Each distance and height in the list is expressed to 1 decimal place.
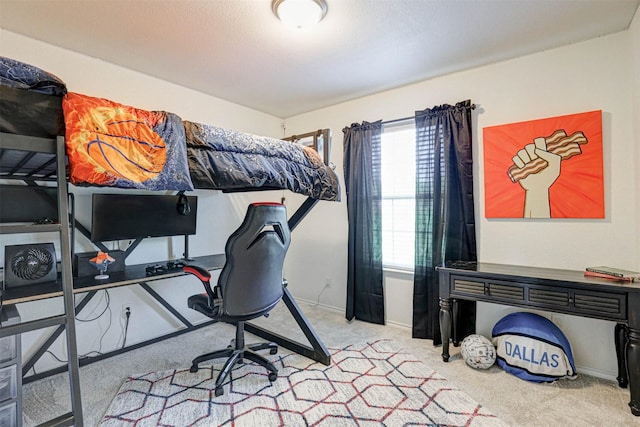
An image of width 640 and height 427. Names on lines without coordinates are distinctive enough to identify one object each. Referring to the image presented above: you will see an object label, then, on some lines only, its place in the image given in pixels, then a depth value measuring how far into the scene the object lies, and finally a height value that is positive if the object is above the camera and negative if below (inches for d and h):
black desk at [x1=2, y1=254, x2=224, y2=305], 62.2 -18.6
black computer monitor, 94.4 -1.7
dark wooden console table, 72.5 -23.3
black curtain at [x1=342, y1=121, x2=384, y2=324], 129.8 -6.5
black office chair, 77.7 -17.0
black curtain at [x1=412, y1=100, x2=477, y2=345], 107.3 +1.7
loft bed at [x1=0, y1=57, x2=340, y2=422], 48.7 +13.3
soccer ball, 91.2 -43.4
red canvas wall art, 89.5 +13.4
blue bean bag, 83.9 -40.1
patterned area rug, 70.2 -48.2
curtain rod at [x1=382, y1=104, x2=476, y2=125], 122.4 +37.6
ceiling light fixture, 71.7 +48.8
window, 126.6 +7.1
